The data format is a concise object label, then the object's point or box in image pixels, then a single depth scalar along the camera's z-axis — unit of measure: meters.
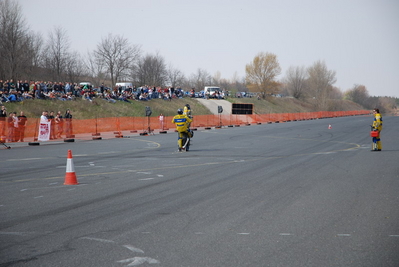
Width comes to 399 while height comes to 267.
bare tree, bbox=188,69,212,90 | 122.22
